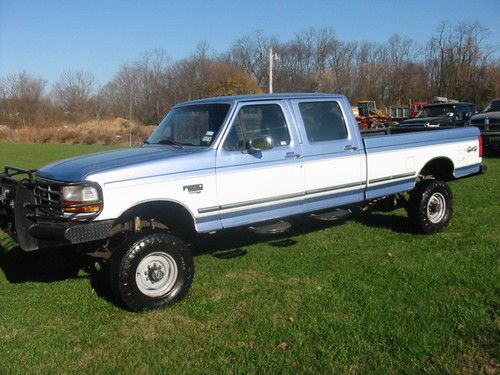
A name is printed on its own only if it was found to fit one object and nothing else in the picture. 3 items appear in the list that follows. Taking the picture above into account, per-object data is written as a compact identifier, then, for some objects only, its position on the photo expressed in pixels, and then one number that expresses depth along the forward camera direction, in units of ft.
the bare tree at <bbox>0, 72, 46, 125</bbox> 191.72
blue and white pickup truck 15.33
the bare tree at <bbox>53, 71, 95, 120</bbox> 213.87
